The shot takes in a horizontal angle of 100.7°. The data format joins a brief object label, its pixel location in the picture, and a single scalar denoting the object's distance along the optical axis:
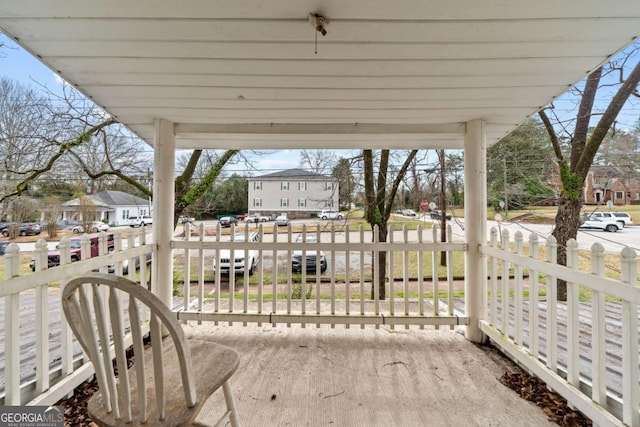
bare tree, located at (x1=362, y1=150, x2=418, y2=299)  4.96
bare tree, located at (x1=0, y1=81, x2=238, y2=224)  3.82
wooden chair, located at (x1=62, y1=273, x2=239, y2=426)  0.78
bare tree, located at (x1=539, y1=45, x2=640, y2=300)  4.23
